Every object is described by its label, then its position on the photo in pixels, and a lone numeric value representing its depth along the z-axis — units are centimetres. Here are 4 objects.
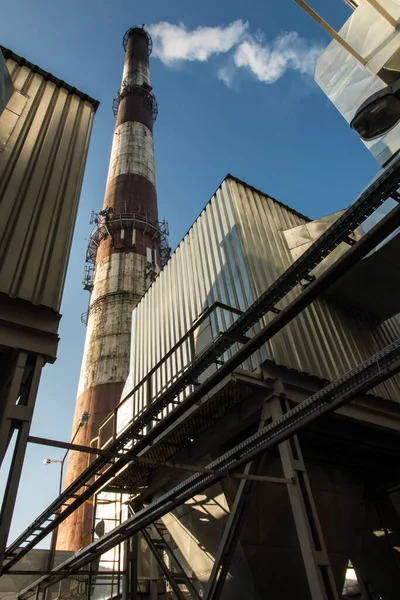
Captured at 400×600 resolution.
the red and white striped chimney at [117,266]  1914
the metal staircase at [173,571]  1005
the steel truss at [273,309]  411
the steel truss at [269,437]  480
